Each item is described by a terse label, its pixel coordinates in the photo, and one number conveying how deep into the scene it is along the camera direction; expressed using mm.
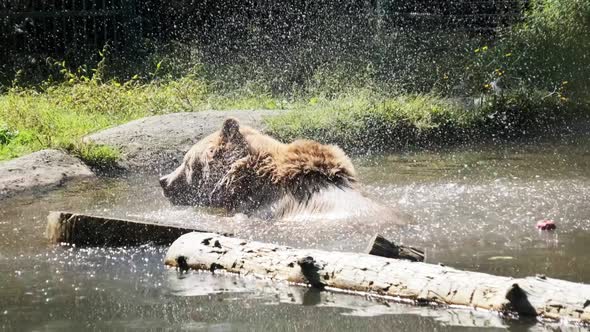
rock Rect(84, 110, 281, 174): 21812
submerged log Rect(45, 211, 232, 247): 14562
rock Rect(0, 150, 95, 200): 19266
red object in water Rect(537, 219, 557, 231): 15117
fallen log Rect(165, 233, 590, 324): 10383
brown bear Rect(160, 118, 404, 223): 15680
